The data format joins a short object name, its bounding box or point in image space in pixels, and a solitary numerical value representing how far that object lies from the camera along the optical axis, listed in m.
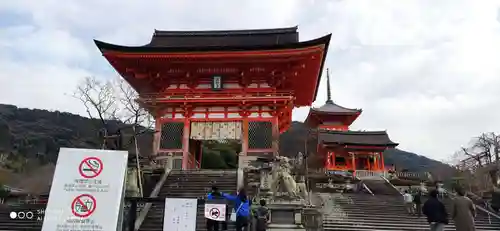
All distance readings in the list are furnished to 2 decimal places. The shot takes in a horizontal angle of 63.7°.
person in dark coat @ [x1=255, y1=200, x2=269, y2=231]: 9.75
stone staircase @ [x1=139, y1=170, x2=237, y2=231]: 14.71
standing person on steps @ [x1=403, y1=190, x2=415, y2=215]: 15.85
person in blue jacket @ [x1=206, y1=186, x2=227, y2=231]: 9.16
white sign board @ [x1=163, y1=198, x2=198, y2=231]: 7.27
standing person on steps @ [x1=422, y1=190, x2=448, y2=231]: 8.43
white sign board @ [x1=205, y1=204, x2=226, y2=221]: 8.61
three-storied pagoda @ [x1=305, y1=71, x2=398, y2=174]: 35.91
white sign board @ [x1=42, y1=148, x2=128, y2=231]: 5.68
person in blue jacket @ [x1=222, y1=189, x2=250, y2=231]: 9.41
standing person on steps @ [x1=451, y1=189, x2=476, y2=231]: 7.93
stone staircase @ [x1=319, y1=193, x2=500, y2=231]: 13.79
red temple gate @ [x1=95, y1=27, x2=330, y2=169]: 22.72
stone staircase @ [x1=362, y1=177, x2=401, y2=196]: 21.09
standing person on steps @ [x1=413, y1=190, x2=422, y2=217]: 15.31
